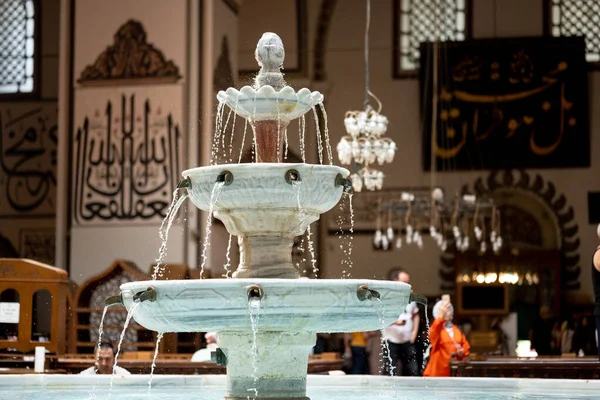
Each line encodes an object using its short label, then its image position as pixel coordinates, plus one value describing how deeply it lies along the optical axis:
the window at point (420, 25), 19.82
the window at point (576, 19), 19.34
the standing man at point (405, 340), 11.03
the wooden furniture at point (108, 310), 13.66
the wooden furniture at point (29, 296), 10.61
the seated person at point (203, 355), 10.21
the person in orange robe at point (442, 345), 9.89
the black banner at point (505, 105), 18.81
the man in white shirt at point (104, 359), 9.12
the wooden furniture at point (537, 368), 9.75
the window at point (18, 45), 19.73
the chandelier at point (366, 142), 14.43
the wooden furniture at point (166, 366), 9.88
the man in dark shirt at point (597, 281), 7.10
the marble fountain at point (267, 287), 4.84
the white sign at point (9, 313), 10.72
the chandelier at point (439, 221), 17.08
